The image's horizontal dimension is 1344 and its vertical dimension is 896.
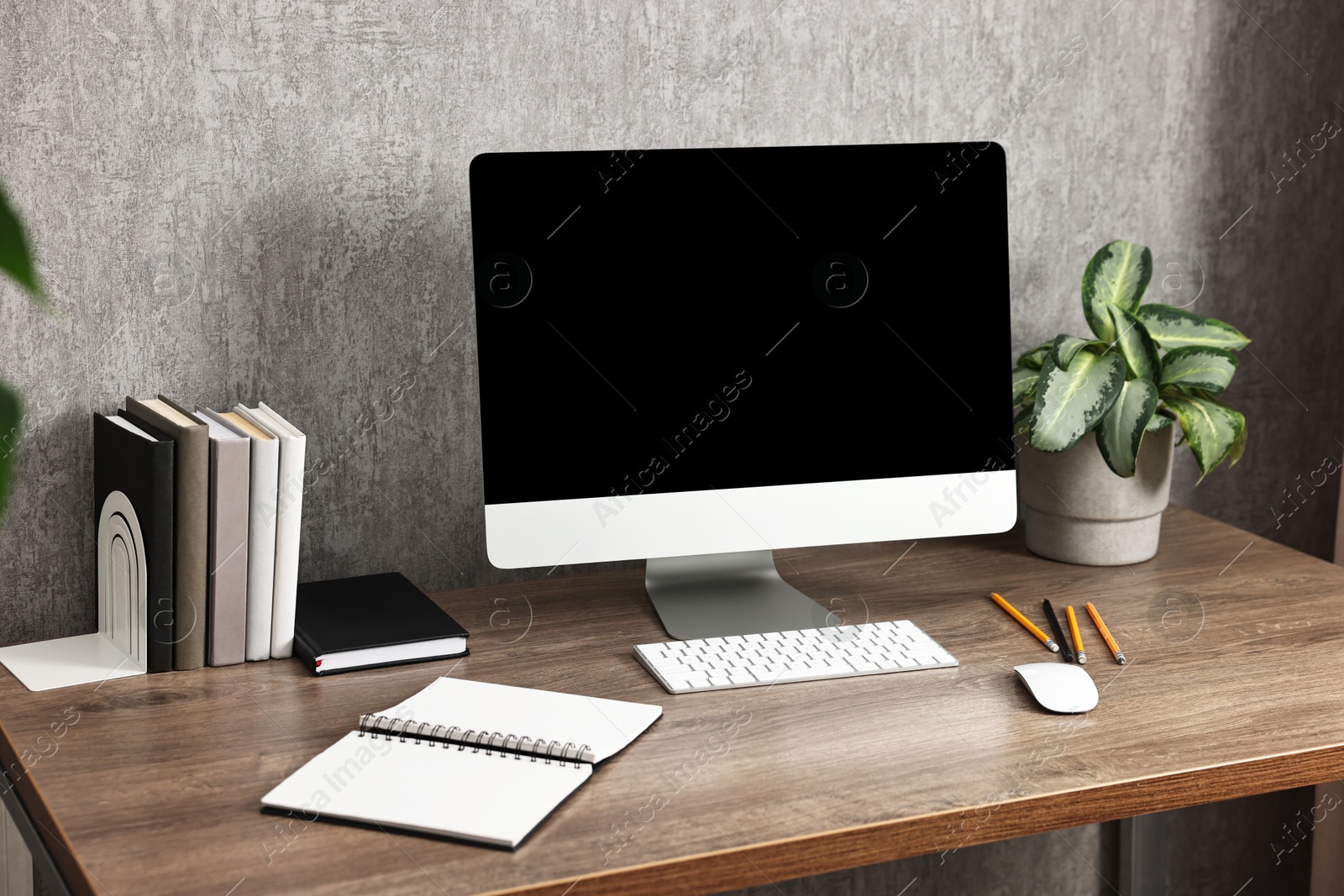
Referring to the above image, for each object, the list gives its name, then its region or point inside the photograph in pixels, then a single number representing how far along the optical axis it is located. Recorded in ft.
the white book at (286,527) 3.70
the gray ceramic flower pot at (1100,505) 4.64
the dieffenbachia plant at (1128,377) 4.46
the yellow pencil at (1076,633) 3.78
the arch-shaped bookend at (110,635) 3.64
